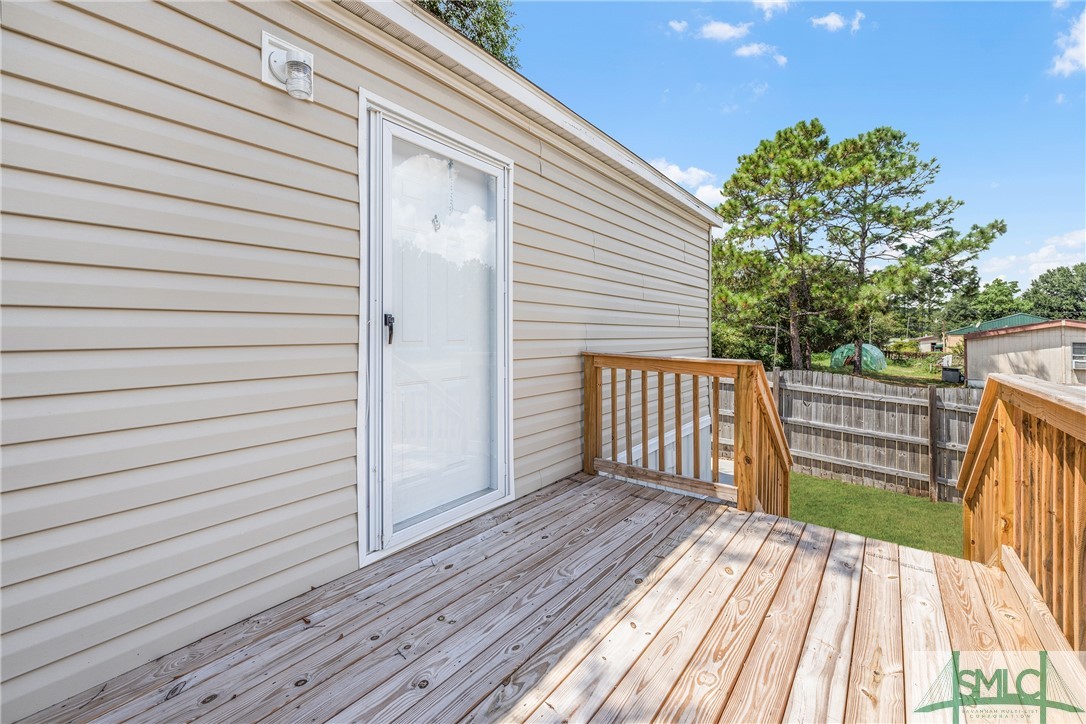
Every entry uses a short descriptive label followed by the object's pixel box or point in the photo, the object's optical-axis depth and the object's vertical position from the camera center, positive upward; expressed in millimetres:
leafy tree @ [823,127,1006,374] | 11844 +4033
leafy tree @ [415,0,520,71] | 8328 +6160
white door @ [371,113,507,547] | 2232 +142
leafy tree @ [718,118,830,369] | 12389 +4139
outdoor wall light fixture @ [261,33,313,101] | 1791 +1120
